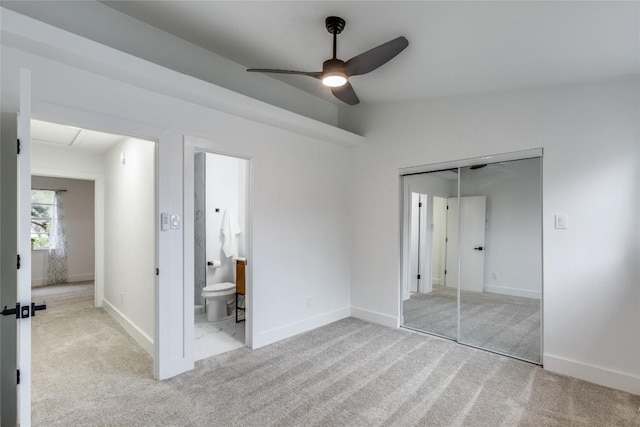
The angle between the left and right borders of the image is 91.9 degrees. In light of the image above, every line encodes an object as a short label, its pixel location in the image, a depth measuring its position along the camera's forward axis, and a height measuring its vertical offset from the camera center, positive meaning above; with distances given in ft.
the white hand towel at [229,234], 16.35 -1.06
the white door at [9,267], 6.52 -1.13
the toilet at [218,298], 13.74 -3.82
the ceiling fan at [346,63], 7.11 +3.71
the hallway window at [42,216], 22.57 -0.15
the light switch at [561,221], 9.37 -0.22
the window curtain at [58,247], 23.15 -2.51
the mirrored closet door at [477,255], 10.48 -1.58
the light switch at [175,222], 9.14 -0.24
